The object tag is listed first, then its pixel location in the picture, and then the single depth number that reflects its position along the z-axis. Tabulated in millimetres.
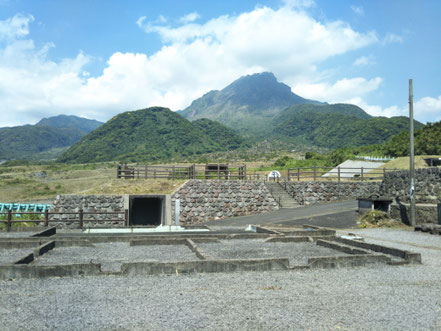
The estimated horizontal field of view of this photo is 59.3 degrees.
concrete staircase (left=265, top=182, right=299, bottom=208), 27078
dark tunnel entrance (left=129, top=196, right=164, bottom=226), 29470
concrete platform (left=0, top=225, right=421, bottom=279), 8023
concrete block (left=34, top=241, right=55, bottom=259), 10251
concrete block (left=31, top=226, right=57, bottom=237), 14273
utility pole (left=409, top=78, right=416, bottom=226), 17031
